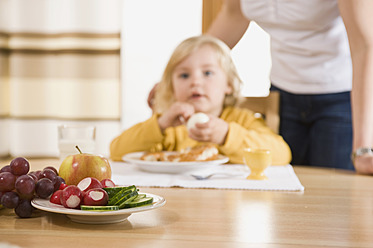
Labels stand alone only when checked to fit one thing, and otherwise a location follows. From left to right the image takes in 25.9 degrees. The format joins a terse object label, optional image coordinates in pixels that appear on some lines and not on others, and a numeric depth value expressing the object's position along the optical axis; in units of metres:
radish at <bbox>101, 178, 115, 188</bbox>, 1.38
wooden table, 1.28
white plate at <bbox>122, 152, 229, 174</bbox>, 1.76
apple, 1.42
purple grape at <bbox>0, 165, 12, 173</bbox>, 1.39
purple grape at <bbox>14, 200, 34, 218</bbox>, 1.37
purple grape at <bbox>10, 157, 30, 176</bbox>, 1.38
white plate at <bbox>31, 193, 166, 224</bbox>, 1.30
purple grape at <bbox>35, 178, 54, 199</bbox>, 1.37
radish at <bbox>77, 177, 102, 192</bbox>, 1.35
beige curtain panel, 3.41
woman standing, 2.10
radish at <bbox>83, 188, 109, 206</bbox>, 1.32
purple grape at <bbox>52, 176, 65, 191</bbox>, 1.39
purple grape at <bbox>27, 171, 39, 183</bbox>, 1.39
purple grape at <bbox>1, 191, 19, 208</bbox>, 1.36
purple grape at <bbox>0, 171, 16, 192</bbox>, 1.36
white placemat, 1.65
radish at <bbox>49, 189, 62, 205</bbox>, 1.36
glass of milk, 1.87
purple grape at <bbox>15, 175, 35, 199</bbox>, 1.35
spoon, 1.71
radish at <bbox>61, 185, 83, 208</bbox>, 1.33
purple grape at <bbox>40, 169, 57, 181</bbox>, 1.40
